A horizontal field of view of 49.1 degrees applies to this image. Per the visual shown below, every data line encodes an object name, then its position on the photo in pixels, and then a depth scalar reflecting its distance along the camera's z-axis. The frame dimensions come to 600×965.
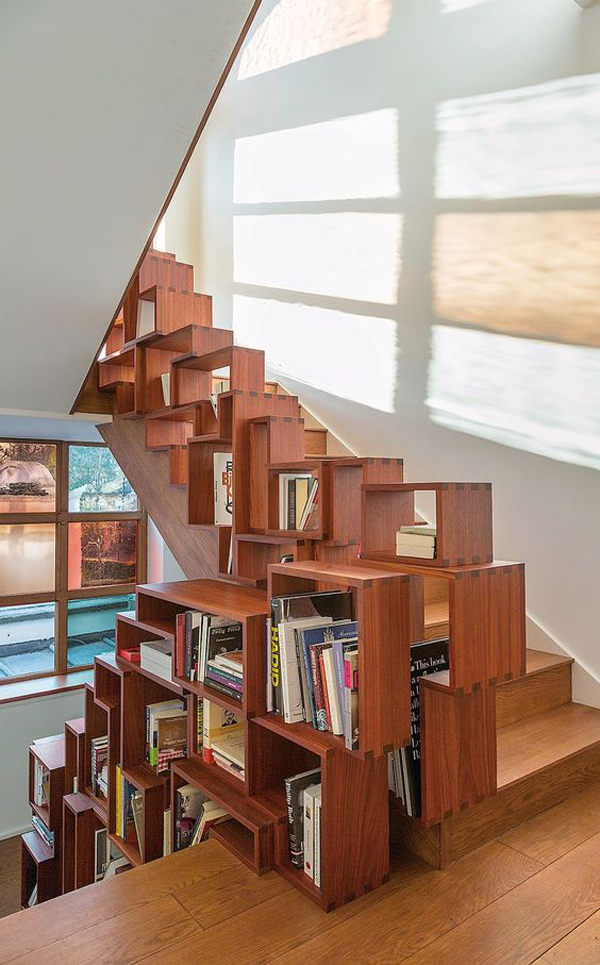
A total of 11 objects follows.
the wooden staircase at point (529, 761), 1.74
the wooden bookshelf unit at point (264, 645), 1.57
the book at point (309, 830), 1.61
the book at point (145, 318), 2.96
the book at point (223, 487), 2.45
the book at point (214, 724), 1.99
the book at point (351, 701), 1.52
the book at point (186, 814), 2.01
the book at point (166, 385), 2.82
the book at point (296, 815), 1.66
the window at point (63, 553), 4.33
